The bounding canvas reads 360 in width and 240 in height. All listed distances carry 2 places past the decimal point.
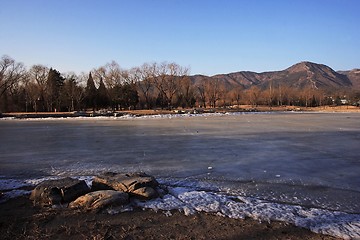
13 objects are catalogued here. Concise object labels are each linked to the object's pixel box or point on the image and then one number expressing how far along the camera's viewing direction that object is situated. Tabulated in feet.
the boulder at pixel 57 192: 16.87
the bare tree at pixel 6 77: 184.85
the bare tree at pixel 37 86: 194.29
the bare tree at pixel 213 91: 266.77
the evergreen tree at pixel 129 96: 210.57
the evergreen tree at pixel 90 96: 206.39
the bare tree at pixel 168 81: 227.20
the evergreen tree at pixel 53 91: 192.94
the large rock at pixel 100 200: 15.87
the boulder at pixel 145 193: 17.34
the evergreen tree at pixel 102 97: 213.05
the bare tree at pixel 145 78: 231.91
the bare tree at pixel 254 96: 313.53
